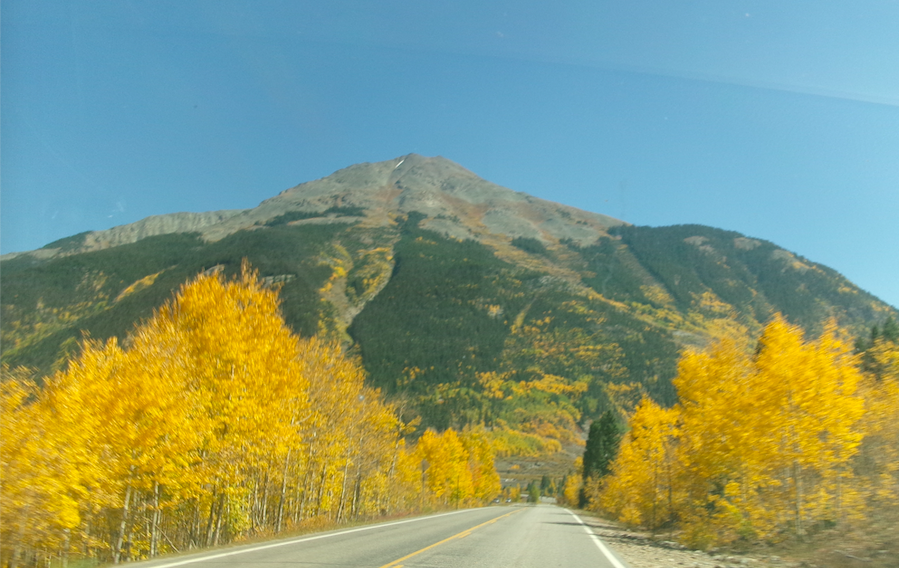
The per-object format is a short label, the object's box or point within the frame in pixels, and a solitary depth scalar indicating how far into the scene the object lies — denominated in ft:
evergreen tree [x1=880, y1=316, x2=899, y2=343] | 141.85
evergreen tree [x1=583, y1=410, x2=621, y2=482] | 219.41
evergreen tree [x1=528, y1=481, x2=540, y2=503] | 481.46
